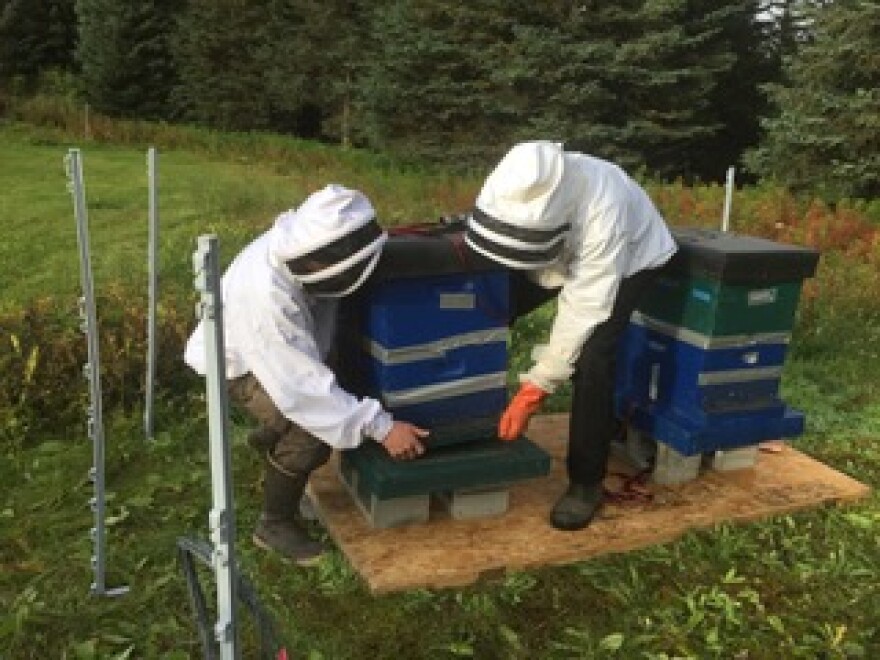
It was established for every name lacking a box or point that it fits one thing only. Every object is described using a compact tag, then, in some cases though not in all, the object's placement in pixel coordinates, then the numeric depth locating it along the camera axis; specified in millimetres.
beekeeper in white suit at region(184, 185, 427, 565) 3020
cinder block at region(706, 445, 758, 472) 4105
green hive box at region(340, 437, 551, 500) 3357
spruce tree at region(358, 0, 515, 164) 17375
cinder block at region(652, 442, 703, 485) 3939
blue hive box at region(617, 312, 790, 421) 3701
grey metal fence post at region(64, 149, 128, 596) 2965
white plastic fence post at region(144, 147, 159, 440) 4035
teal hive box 3559
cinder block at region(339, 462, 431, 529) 3502
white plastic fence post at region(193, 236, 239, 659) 2021
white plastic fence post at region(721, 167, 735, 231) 5309
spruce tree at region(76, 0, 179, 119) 25938
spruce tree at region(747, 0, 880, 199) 11492
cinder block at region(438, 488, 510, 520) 3596
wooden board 3316
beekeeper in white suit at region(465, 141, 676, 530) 3158
